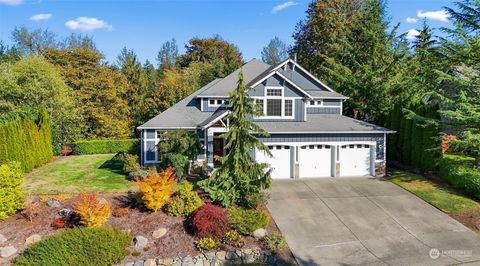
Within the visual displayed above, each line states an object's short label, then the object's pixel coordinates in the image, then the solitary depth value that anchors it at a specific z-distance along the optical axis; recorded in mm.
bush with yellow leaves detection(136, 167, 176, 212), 13625
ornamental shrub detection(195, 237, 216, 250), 12156
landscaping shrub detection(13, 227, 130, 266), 11133
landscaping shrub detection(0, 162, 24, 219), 13445
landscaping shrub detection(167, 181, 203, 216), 13852
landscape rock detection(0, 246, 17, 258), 11719
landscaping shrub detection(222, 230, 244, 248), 12406
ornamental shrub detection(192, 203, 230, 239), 12516
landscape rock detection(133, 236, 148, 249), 12305
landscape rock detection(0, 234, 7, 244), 12264
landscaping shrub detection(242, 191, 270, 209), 14391
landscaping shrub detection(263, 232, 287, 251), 12188
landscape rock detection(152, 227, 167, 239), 12766
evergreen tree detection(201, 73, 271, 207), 14414
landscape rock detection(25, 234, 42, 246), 12297
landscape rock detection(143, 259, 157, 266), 11578
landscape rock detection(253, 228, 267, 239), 12797
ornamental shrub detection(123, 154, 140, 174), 19812
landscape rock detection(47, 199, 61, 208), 14266
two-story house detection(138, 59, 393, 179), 19594
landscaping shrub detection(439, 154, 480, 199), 16438
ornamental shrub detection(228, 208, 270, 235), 12867
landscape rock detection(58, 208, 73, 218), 13616
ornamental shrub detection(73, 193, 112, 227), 12523
